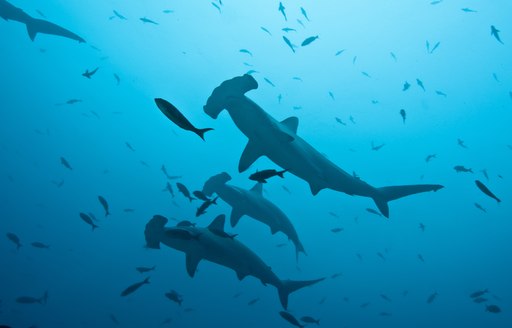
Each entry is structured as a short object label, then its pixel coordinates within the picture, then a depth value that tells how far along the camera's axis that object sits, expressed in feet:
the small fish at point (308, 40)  25.32
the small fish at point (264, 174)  10.65
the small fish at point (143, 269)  21.70
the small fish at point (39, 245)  32.45
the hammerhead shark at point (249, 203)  22.43
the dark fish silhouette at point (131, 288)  18.16
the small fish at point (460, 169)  24.83
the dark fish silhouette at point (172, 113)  6.77
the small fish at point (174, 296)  21.18
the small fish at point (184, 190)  19.71
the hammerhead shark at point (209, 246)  15.08
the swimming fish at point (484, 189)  15.18
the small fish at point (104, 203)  20.91
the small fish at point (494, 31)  24.04
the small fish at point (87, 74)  21.37
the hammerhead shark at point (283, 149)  13.03
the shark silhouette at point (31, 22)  23.29
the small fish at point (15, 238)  29.65
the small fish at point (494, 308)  26.81
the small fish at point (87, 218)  21.42
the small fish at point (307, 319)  23.17
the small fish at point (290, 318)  18.58
